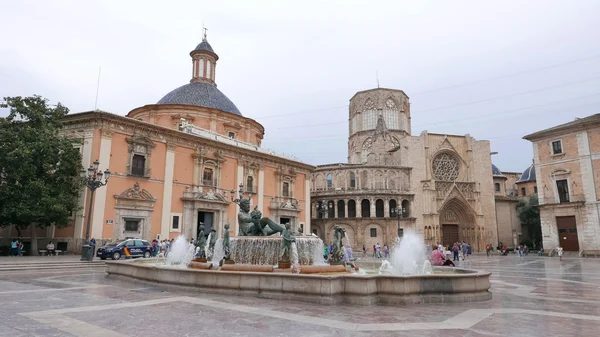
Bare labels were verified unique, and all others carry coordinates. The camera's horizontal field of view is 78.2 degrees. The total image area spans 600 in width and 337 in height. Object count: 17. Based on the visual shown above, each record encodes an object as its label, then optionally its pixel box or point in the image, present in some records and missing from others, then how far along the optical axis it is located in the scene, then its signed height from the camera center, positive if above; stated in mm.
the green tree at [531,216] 41938 +2146
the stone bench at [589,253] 28538 -1375
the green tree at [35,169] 18875 +3462
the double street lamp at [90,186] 17094 +2230
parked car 18845 -809
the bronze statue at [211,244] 11859 -309
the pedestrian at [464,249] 30516 -1158
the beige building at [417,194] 40781 +4558
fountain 7359 -888
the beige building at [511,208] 45781 +3394
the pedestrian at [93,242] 20059 -434
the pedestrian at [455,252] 24094 -1110
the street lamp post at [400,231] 39131 +402
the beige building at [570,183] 29750 +4386
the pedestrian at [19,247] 19920 -737
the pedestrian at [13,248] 19750 -755
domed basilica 22125 +4821
